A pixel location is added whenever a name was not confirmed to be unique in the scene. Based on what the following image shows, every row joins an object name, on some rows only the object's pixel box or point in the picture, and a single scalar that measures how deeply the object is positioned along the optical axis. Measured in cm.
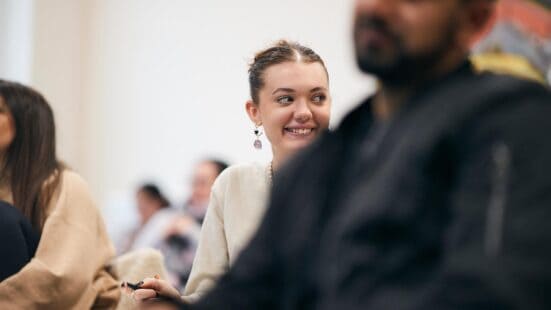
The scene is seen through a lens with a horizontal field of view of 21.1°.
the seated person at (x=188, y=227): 734
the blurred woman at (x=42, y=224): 406
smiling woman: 351
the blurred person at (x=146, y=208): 921
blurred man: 150
